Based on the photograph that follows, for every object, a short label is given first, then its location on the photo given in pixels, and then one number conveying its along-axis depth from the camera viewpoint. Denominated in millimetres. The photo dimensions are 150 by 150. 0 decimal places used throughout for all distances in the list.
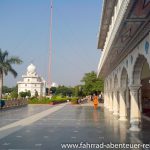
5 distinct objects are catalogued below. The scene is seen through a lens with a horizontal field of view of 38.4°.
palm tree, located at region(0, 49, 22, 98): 30345
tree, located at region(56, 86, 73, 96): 87590
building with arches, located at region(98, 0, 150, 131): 7458
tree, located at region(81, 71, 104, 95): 48926
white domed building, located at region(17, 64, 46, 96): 76246
